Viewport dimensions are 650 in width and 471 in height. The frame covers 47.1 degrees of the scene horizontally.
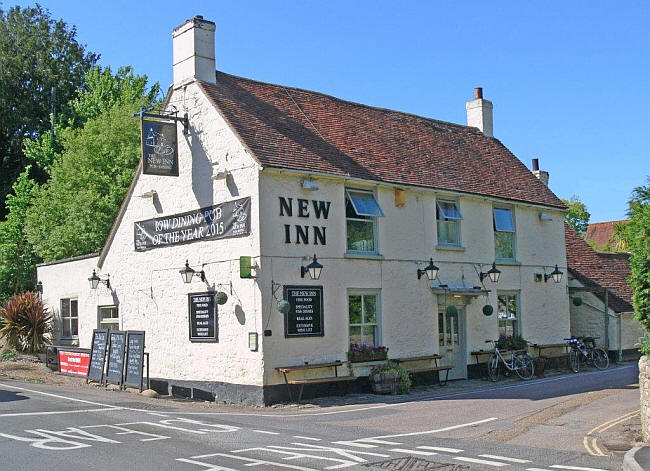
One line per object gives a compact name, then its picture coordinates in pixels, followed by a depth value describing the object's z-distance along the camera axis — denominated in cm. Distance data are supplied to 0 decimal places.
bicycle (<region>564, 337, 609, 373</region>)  2448
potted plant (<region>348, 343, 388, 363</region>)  1883
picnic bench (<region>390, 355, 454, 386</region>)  1992
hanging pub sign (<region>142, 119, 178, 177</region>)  1903
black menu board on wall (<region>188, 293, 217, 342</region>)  1880
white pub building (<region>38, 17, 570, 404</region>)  1795
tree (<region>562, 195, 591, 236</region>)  5284
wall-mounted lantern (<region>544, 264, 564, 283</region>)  2531
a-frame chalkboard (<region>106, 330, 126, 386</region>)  2027
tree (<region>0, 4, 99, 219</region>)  4644
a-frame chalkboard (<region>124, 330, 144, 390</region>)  1948
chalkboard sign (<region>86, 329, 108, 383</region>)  2103
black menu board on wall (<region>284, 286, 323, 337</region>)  1781
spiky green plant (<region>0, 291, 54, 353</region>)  2638
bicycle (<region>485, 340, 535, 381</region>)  2183
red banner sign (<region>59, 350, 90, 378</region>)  2216
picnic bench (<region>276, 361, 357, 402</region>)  1734
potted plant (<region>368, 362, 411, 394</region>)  1872
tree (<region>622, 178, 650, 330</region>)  1177
